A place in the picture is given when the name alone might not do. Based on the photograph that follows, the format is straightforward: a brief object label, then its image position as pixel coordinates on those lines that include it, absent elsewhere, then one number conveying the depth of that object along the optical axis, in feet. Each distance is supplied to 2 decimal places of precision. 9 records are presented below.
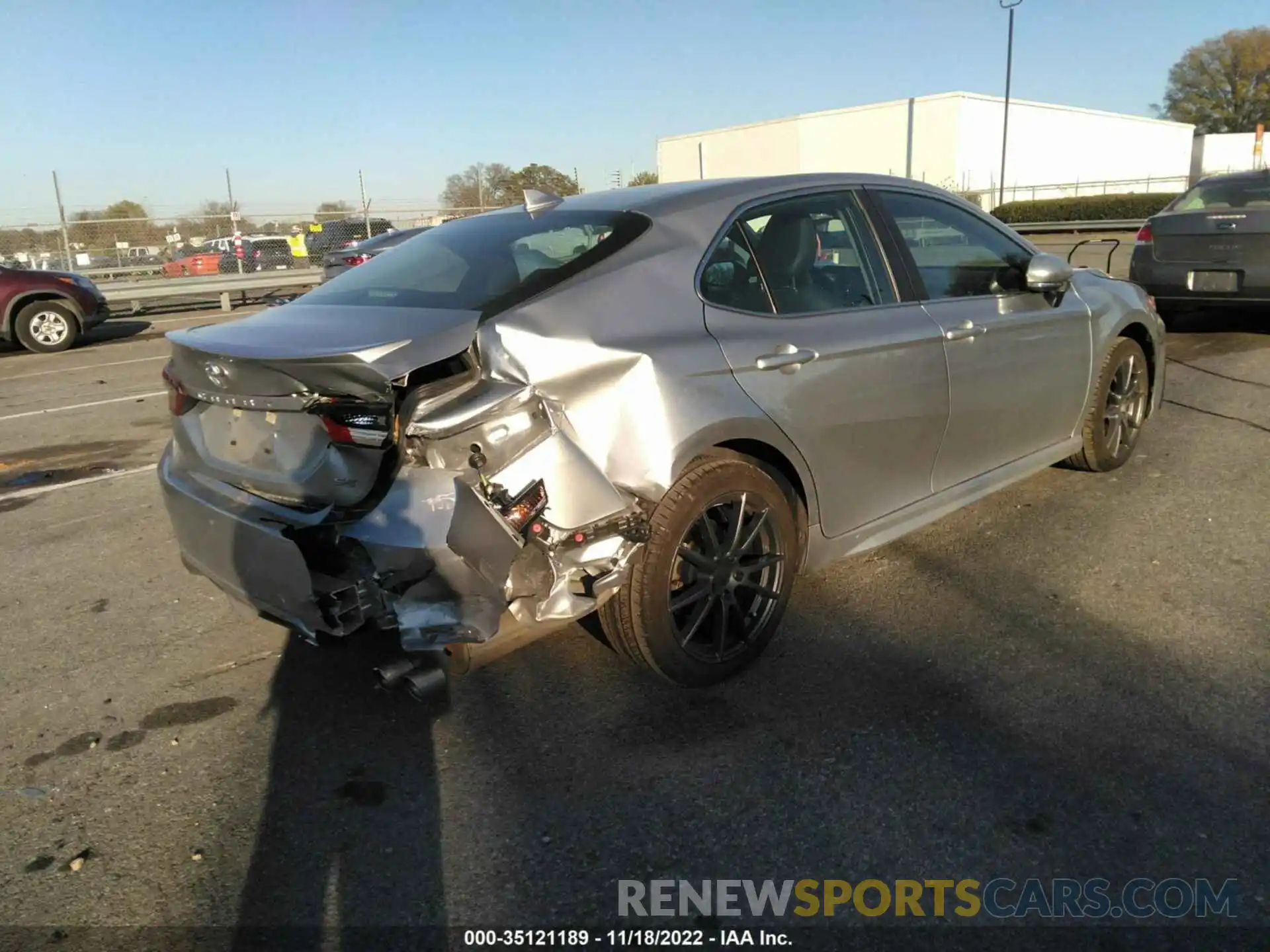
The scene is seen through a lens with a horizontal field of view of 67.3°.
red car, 66.54
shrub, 120.06
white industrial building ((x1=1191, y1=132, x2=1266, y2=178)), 213.87
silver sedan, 8.73
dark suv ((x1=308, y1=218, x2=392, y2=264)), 72.49
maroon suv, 41.37
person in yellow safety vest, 69.72
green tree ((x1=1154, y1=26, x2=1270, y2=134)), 249.14
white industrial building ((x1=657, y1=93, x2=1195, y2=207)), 175.73
